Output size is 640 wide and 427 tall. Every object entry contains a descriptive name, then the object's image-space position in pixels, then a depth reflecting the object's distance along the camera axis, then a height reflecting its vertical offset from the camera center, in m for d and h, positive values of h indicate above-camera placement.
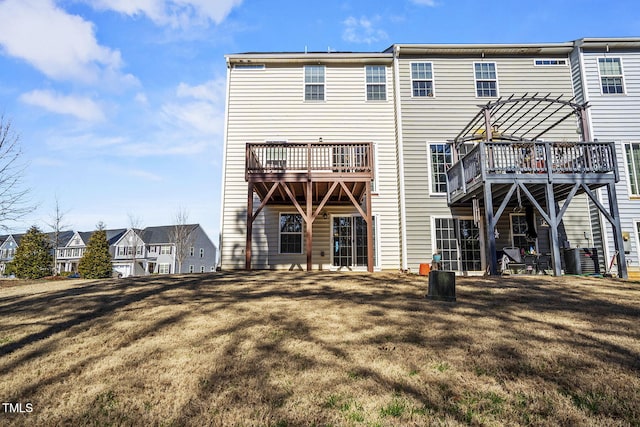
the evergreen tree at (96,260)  27.27 -0.58
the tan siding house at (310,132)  12.27 +4.72
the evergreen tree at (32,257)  26.77 -0.29
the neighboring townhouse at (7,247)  46.31 +0.96
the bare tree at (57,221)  30.38 +2.99
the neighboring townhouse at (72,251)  44.12 +0.31
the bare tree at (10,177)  14.05 +3.51
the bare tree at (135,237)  39.28 +2.00
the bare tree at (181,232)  33.58 +2.22
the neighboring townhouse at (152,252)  40.22 +0.12
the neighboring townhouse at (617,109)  11.62 +5.29
